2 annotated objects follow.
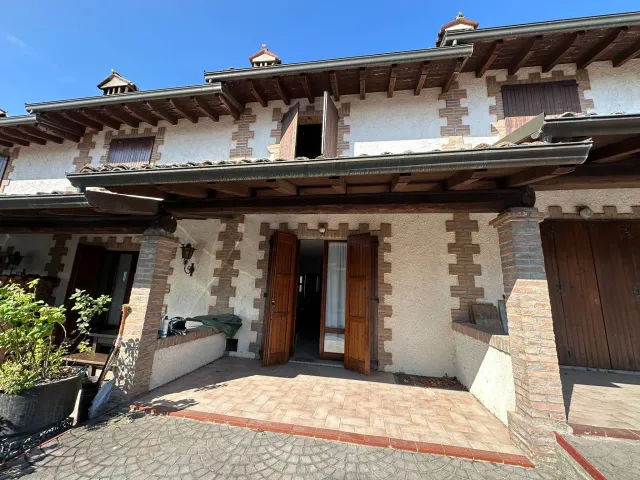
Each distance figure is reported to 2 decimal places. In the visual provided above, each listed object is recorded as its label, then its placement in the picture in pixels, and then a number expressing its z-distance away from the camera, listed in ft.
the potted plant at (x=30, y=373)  8.21
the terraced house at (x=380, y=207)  8.84
